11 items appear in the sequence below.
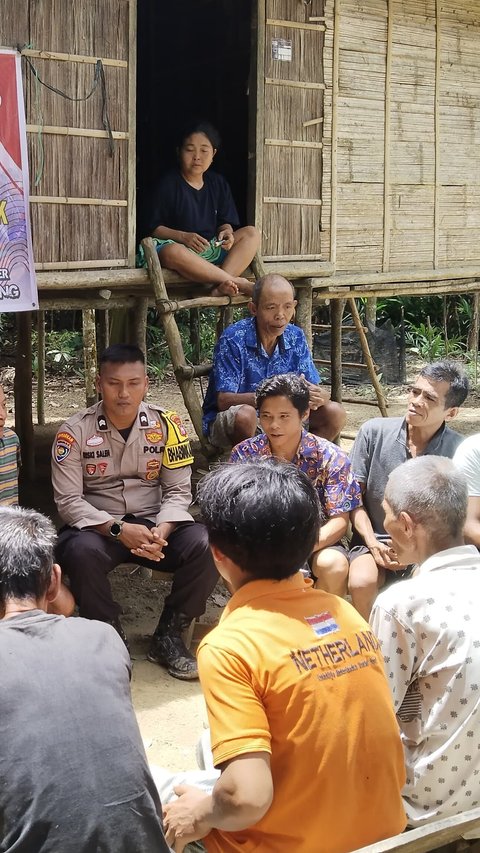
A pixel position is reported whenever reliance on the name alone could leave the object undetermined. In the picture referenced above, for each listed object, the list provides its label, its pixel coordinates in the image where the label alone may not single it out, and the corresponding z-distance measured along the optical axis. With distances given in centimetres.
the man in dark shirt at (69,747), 188
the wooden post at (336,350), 944
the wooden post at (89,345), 729
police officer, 438
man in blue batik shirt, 563
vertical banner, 541
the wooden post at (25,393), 826
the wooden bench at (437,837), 201
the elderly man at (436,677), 236
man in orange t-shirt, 192
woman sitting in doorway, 638
